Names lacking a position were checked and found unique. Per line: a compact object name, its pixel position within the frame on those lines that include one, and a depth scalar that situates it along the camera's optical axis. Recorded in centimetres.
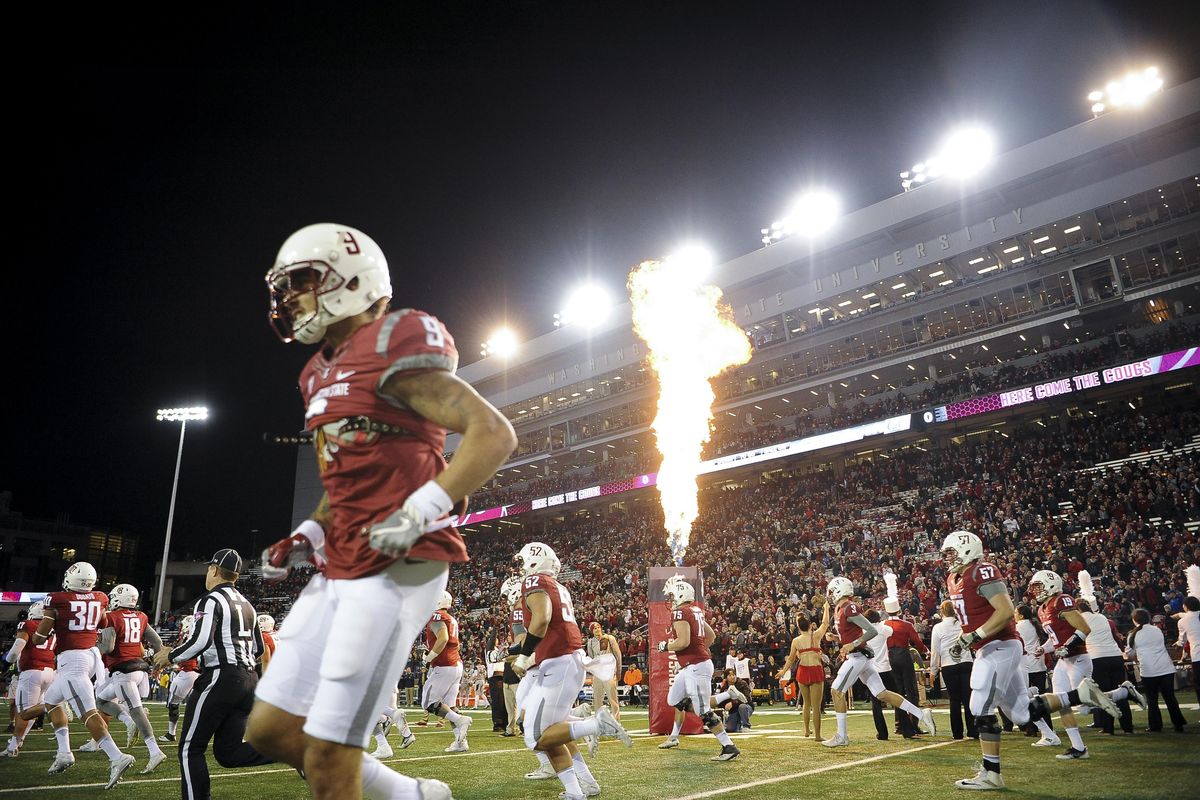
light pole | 3153
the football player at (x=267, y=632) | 1171
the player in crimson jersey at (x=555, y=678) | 604
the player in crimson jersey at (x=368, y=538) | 228
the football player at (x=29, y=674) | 981
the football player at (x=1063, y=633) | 912
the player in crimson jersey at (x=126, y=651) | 928
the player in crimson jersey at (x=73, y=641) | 852
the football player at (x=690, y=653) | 930
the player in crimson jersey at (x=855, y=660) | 1027
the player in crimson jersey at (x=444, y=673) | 1095
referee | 491
